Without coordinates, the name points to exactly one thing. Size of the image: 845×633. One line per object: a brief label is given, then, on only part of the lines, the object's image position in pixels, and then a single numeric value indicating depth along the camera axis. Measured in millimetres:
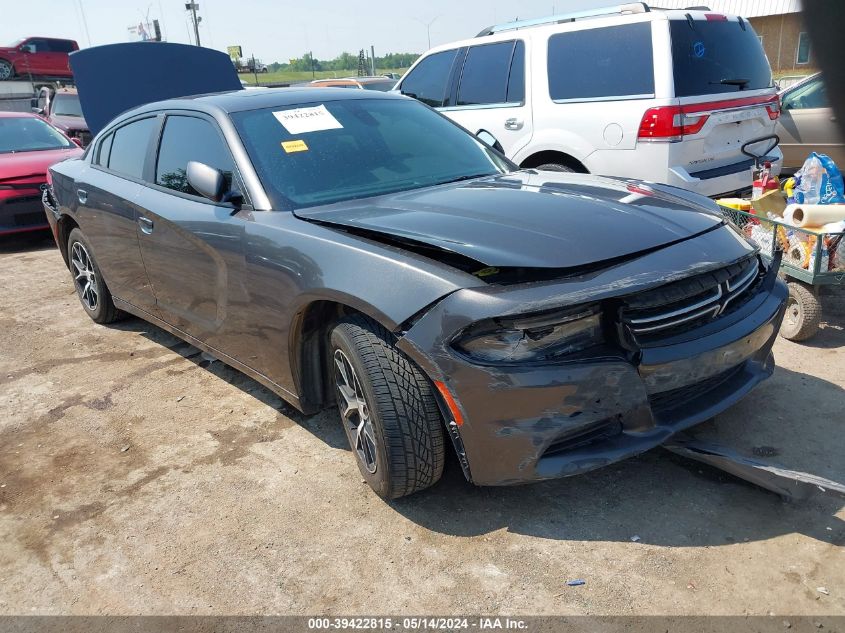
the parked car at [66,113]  13883
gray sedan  2322
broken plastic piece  2459
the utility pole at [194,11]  38094
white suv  5082
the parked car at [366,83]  15098
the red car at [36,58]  24875
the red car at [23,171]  8000
